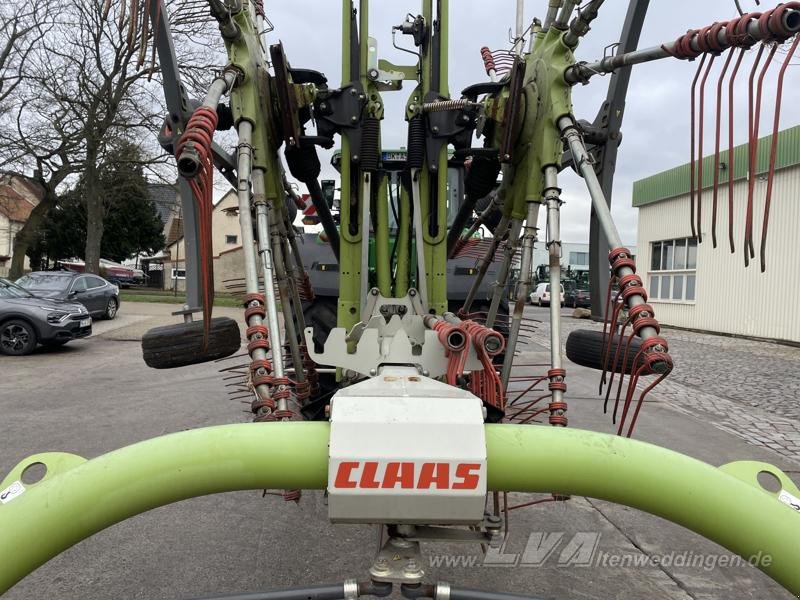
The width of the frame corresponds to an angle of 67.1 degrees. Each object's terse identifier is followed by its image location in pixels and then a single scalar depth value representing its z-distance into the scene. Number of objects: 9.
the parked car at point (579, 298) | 30.22
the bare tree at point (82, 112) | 21.81
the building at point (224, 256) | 33.86
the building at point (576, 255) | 42.91
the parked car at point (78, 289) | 15.16
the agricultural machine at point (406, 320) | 1.17
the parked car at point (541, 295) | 30.41
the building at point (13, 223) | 42.36
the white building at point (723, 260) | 14.64
